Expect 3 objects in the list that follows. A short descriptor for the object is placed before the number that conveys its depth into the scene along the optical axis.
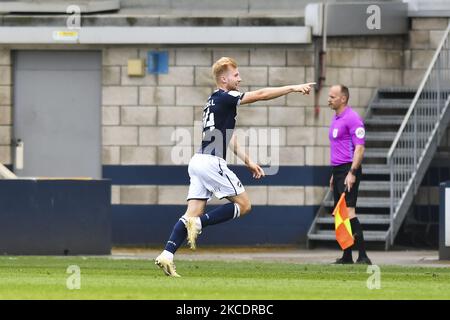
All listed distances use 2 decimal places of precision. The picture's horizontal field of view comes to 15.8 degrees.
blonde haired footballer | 15.31
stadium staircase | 22.97
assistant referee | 18.66
